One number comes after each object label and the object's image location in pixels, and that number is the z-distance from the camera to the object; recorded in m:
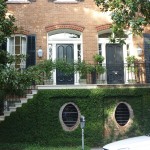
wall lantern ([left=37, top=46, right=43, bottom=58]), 17.73
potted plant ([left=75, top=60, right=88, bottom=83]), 16.78
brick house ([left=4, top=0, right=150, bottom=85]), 17.92
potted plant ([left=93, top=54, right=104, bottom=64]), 17.64
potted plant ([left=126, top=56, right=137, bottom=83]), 17.66
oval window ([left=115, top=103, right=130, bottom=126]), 16.50
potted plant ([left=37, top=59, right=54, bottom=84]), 16.41
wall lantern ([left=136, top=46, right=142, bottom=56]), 18.33
